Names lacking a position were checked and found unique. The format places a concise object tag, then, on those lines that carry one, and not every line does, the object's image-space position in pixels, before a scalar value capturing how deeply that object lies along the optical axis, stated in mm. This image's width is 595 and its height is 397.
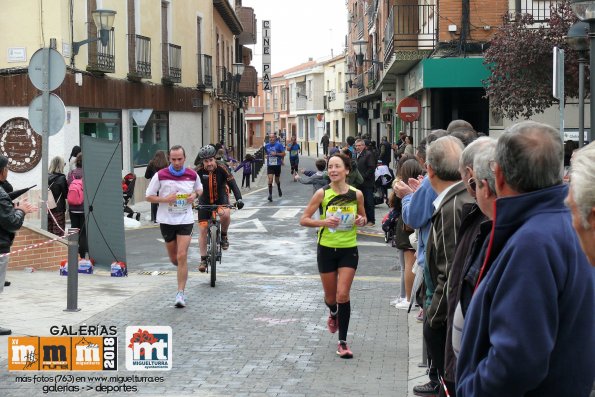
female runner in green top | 7648
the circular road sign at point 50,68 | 11492
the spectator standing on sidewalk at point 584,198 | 2549
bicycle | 11180
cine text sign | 62031
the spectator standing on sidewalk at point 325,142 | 54750
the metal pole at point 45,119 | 11508
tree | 17250
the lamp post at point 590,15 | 9203
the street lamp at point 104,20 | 19422
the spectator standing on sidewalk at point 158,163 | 18641
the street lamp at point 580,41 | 10820
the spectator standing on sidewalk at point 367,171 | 18750
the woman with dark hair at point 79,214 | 12805
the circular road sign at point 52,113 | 11867
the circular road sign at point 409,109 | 23141
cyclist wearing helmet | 11414
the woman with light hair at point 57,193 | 13320
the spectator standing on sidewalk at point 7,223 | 8047
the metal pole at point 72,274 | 9055
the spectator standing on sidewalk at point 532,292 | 2838
